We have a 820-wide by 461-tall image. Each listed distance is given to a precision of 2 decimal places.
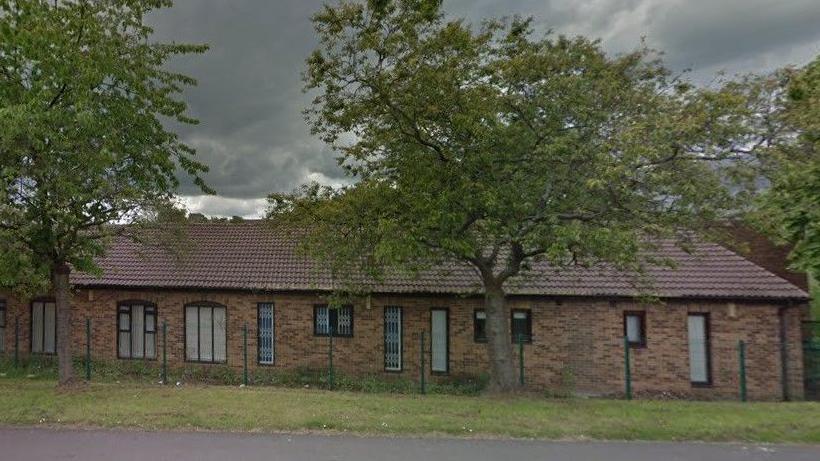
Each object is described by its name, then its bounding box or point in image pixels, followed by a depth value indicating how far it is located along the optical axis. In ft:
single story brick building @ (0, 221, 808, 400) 39.91
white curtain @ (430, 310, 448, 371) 45.14
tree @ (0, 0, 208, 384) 26.76
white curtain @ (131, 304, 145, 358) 51.52
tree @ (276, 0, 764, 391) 25.43
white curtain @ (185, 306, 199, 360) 49.88
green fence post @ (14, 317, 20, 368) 52.27
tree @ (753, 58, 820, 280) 17.72
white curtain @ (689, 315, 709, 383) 40.57
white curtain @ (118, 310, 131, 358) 51.75
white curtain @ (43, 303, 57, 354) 54.54
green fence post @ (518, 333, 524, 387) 41.42
